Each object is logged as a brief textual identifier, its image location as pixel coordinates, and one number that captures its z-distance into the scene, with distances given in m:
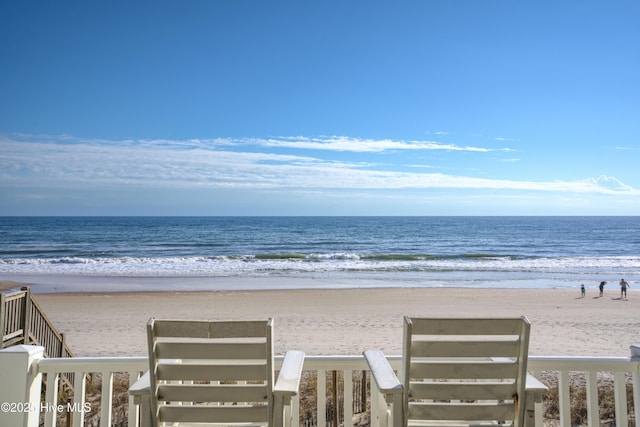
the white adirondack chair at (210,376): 1.95
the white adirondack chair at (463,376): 1.98
